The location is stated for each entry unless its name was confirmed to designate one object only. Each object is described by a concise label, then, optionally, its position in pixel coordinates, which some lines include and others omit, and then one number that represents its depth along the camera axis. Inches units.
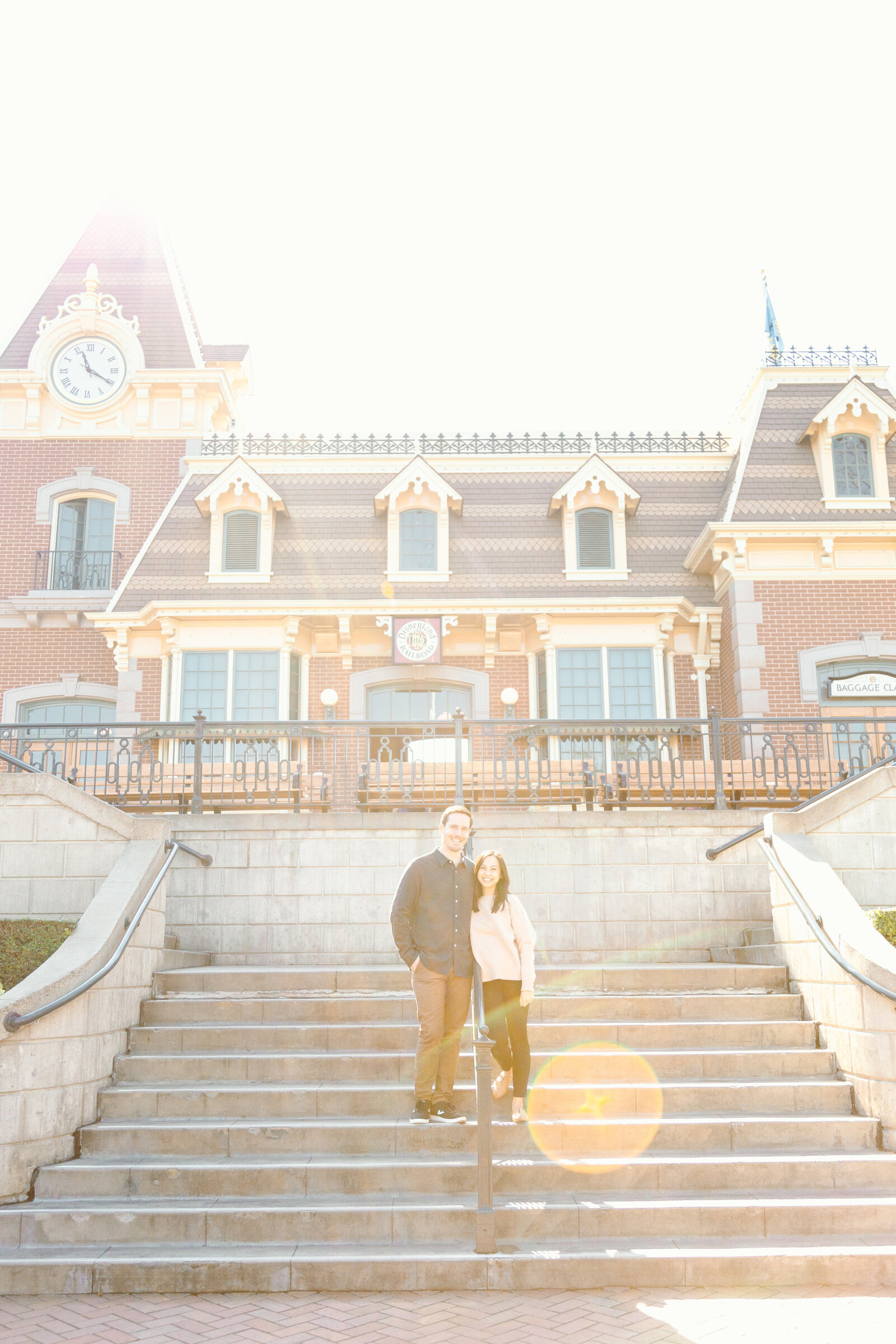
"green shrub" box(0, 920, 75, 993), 327.9
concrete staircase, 214.5
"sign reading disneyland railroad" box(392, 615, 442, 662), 685.3
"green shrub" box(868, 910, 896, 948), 343.0
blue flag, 869.2
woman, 264.7
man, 262.1
